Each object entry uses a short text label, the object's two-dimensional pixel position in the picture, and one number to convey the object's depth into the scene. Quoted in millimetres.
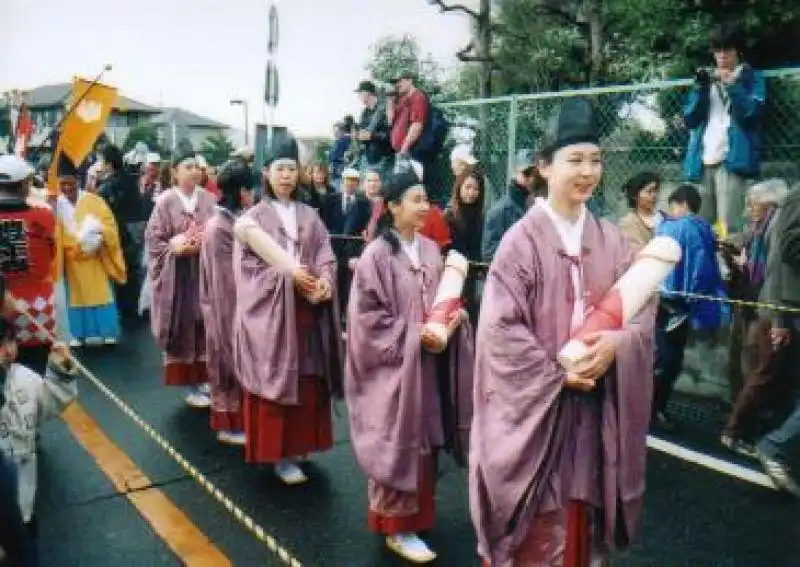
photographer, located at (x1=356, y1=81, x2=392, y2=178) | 8609
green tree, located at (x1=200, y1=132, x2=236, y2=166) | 66375
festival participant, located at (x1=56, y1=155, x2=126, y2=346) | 7727
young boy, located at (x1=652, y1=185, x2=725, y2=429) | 5480
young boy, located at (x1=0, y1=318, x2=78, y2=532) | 3193
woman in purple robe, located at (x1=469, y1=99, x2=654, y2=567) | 2600
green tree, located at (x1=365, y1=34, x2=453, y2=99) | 17172
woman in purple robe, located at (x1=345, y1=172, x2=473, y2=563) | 3500
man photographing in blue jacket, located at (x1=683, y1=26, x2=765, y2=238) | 5762
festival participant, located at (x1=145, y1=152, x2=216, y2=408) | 6043
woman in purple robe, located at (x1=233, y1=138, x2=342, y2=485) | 4445
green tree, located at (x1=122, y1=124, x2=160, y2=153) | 56662
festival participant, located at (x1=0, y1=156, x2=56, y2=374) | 4254
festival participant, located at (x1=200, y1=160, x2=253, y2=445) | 5195
